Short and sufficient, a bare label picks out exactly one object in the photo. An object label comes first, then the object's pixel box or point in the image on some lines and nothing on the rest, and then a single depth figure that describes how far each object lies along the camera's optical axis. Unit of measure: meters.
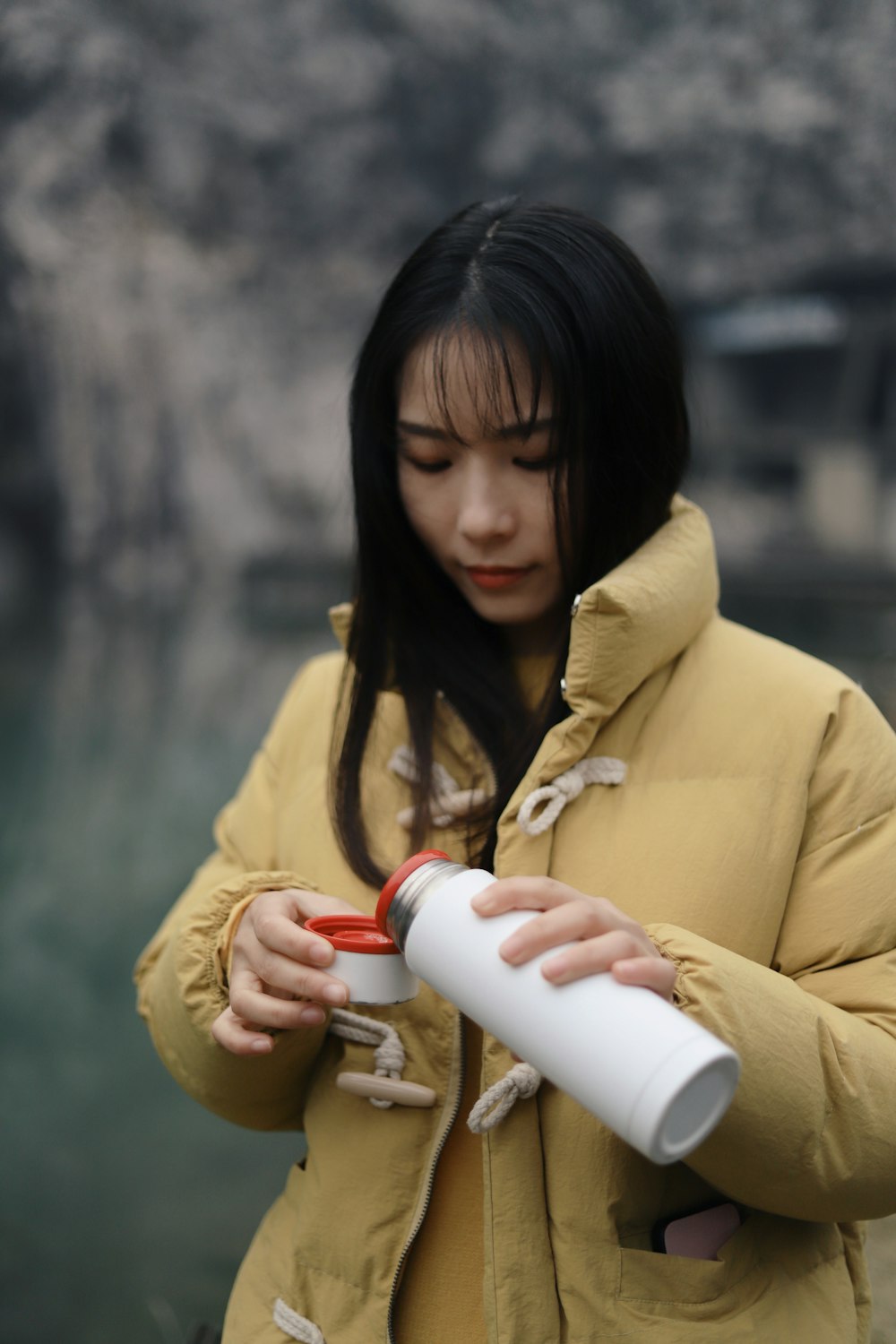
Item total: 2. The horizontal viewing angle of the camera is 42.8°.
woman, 0.79
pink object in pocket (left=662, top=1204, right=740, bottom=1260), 0.82
